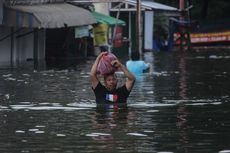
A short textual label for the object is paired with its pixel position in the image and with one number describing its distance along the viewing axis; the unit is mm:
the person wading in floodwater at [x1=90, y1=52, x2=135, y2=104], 15625
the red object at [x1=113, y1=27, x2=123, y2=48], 51000
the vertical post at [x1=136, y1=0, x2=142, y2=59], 43109
